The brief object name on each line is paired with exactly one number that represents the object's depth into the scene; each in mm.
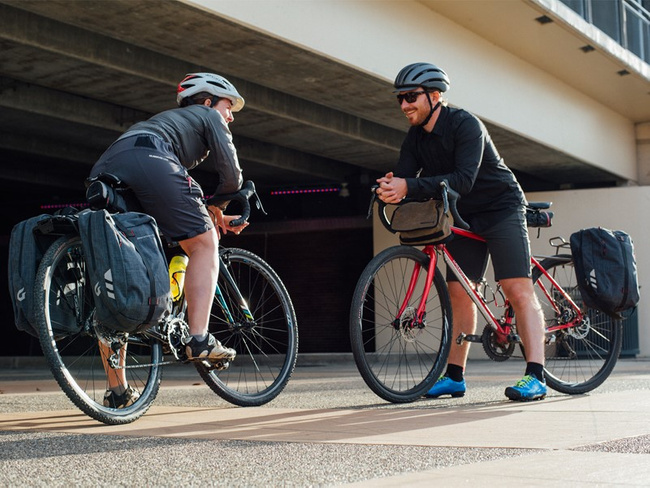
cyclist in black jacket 5246
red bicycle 5145
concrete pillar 21500
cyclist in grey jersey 4160
